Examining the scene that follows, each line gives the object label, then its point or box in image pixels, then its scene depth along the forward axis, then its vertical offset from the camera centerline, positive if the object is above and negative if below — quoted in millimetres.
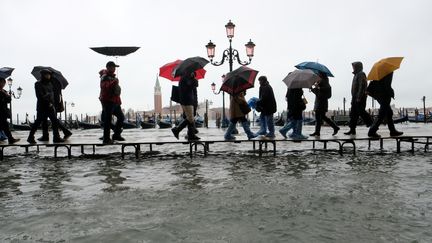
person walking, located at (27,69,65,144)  8375 +421
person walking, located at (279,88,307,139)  9031 +183
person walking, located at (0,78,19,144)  9047 +304
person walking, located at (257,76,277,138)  9141 +332
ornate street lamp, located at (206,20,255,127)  16570 +3014
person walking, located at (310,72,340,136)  9594 +496
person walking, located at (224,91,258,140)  8922 +136
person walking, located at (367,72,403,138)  8672 +457
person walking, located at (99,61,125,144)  8117 +529
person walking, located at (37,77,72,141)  9242 +503
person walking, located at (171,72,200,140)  8406 +535
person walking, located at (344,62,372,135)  9164 +516
